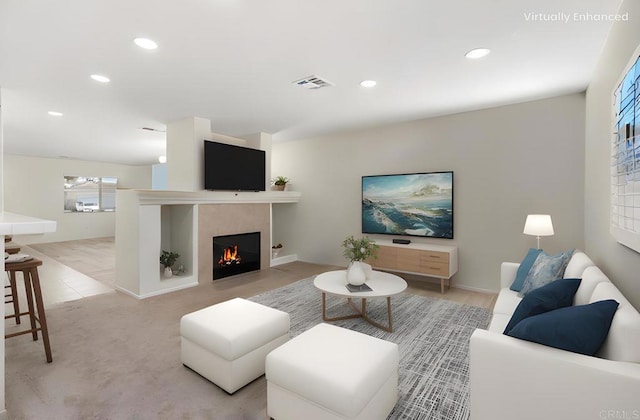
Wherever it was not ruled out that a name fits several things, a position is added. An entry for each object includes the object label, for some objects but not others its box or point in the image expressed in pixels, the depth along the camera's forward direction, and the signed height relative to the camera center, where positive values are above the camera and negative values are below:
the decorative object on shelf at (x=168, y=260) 4.52 -0.84
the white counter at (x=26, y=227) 1.67 -0.12
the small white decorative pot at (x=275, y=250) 6.04 -0.91
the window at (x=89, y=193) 8.97 +0.39
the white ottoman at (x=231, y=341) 1.97 -0.95
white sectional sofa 1.19 -0.74
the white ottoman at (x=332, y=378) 1.46 -0.90
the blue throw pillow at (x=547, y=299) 1.63 -0.53
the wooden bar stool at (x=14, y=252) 2.78 -0.44
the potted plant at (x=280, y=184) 6.26 +0.46
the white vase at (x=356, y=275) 3.04 -0.71
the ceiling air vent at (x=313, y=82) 3.11 +1.33
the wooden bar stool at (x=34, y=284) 2.27 -0.62
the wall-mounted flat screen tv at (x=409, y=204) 4.52 +0.03
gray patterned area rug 1.92 -1.23
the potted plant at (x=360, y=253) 3.15 -0.52
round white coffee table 2.88 -0.84
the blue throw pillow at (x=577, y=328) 1.33 -0.56
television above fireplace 4.59 +0.63
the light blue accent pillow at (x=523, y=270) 2.84 -0.62
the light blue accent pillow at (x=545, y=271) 2.46 -0.55
